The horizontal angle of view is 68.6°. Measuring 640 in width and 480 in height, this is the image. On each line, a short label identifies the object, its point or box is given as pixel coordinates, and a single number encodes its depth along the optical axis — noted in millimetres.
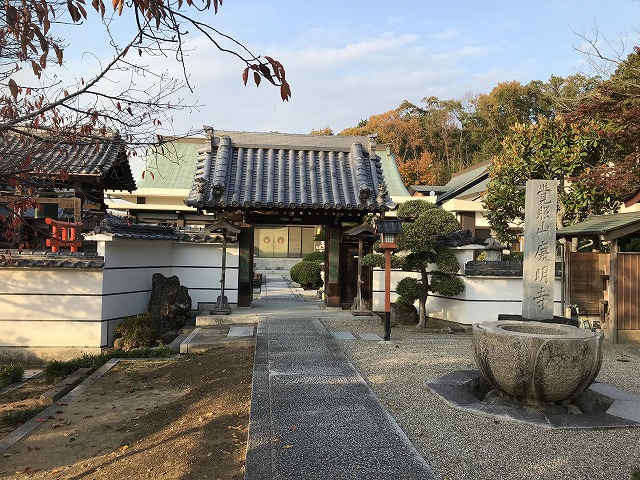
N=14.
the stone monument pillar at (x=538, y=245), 6410
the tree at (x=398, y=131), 40969
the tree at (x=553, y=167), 13617
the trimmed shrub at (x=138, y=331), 10305
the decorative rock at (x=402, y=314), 11953
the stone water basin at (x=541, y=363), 4703
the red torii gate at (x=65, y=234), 10234
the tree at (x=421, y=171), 39062
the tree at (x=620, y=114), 10188
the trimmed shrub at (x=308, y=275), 19953
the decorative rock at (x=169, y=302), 11523
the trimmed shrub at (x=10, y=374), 8305
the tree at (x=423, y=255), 10992
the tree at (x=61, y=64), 2580
